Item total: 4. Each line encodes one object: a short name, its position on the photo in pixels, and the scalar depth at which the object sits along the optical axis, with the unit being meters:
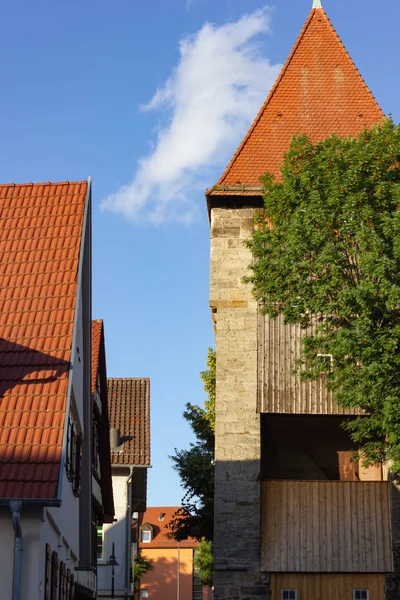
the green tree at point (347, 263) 16.77
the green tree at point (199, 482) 29.41
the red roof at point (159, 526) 82.31
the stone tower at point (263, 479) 21.02
